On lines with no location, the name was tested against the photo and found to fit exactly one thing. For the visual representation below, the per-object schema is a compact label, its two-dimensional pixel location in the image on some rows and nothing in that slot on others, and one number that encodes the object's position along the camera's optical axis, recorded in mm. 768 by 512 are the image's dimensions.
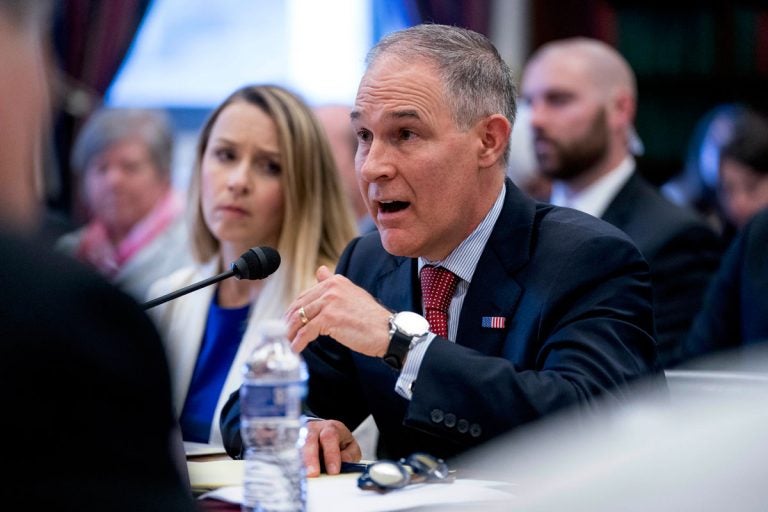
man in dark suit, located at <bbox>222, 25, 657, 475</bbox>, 3791
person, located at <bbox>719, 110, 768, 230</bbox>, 9375
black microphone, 4028
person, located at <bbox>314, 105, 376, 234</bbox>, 9734
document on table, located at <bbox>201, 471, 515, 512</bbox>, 2980
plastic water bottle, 2930
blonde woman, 5965
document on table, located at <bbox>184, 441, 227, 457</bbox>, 4310
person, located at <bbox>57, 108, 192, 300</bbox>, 10539
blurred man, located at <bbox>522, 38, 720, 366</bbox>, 8883
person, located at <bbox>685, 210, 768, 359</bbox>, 6551
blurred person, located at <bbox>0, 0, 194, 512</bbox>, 1713
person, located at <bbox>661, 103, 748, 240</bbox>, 9875
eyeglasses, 3141
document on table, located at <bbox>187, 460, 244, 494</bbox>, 3344
